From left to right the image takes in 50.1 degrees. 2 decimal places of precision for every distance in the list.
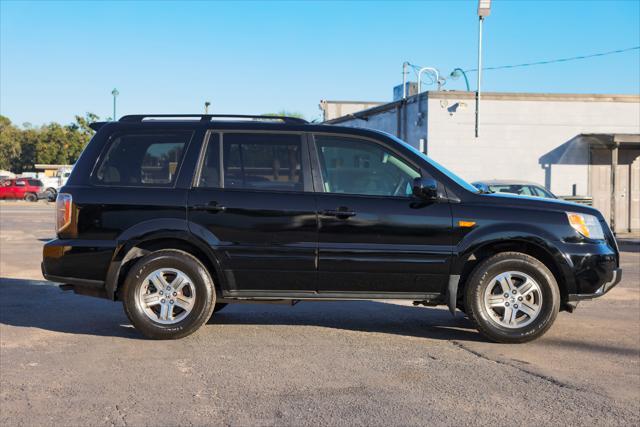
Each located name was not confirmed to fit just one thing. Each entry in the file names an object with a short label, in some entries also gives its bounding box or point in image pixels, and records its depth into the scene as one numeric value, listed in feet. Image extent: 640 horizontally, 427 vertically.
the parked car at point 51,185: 156.19
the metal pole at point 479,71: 72.43
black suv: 20.04
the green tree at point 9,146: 278.46
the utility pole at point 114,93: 170.14
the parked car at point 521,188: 52.65
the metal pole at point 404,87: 97.21
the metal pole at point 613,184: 71.46
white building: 73.67
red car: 155.94
